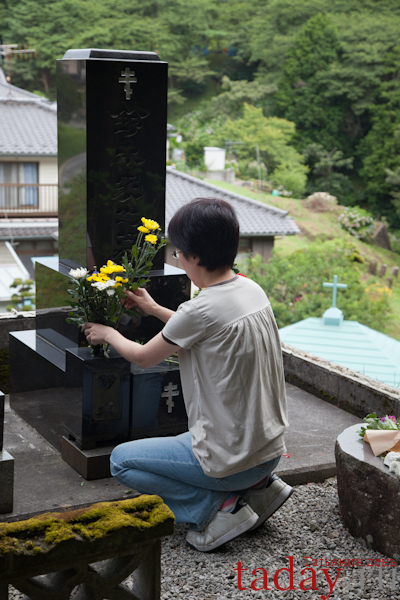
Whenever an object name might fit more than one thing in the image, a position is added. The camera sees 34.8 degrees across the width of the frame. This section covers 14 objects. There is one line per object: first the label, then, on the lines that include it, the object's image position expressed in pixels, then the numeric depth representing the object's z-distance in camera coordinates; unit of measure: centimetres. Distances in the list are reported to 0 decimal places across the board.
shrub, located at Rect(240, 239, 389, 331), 1045
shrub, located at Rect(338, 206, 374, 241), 2417
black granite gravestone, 277
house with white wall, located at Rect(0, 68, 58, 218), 1382
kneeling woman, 210
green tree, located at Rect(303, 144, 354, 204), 2919
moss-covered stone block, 143
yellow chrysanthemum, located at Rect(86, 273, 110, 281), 250
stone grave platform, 251
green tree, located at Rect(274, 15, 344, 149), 2994
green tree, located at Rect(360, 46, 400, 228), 2803
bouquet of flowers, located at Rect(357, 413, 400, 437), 240
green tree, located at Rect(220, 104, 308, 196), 2686
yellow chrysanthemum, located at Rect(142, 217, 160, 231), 254
